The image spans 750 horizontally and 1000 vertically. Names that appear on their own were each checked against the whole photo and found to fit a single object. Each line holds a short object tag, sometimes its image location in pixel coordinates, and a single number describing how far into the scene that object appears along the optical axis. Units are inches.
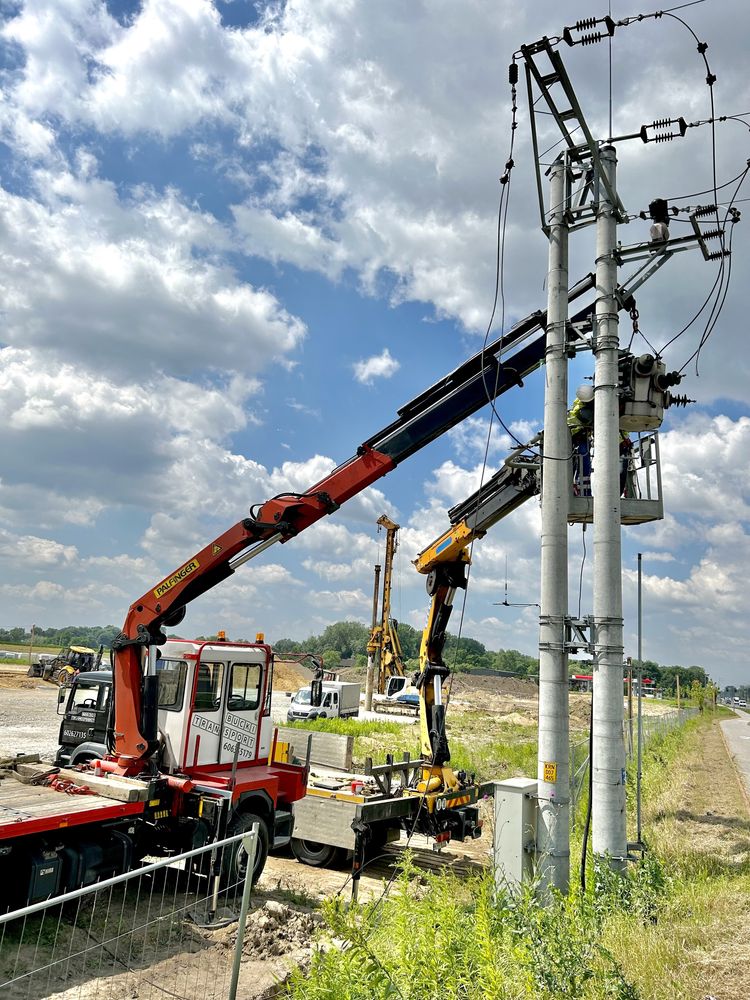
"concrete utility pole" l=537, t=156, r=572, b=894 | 299.3
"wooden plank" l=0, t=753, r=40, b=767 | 342.3
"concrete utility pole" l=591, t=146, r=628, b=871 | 306.8
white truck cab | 358.9
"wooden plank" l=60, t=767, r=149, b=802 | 308.3
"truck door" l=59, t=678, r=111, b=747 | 424.8
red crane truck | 301.0
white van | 1226.6
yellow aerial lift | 434.9
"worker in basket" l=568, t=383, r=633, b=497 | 371.6
